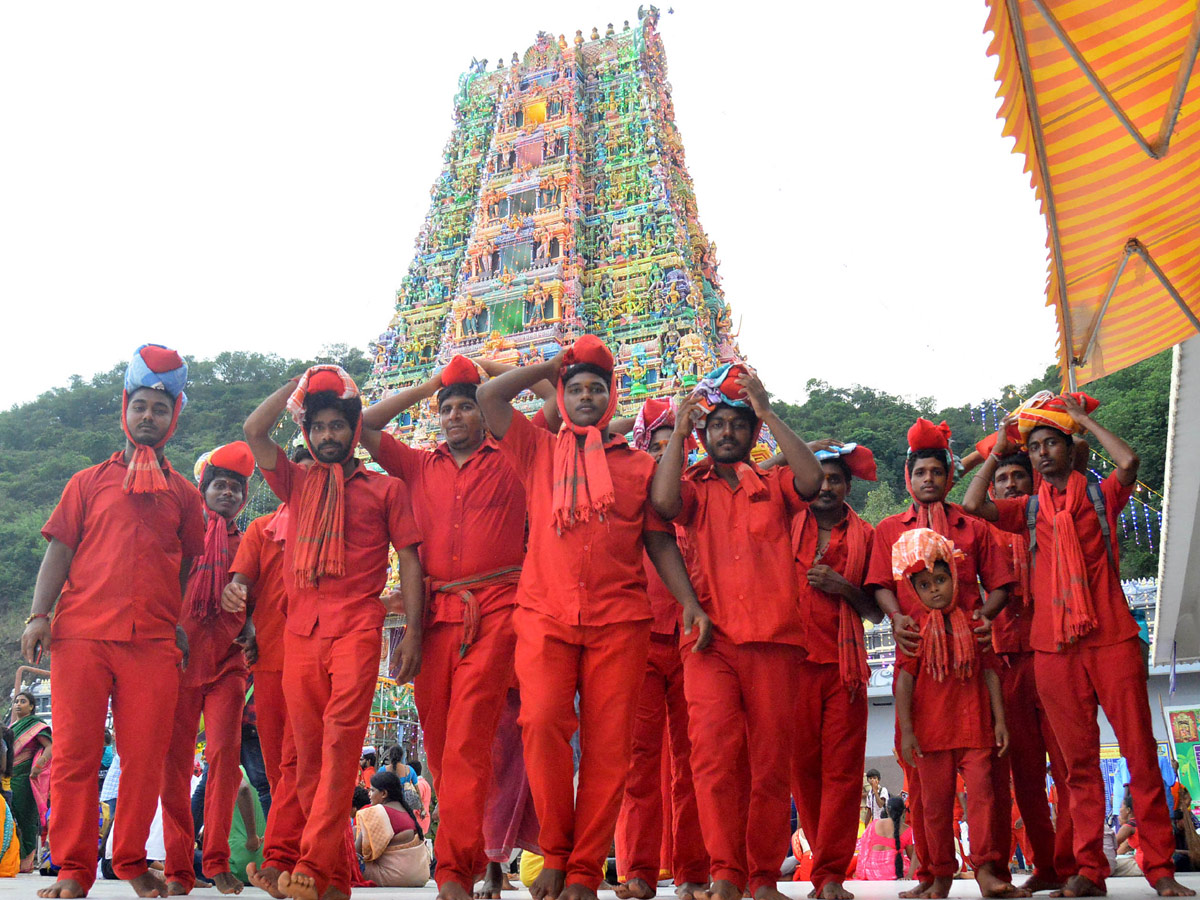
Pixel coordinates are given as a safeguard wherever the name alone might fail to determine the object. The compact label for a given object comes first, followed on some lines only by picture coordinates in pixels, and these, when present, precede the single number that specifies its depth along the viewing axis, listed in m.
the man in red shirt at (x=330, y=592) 3.85
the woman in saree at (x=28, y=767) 7.62
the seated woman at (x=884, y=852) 8.35
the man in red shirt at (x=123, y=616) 4.23
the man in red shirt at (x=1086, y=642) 4.33
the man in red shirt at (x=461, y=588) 3.86
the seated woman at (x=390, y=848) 6.26
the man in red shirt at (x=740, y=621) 3.86
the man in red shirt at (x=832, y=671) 4.57
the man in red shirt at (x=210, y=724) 4.95
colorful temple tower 23.27
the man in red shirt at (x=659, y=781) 4.64
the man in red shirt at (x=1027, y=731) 4.85
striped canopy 4.14
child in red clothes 4.57
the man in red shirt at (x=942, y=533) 4.79
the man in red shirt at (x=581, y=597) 3.71
